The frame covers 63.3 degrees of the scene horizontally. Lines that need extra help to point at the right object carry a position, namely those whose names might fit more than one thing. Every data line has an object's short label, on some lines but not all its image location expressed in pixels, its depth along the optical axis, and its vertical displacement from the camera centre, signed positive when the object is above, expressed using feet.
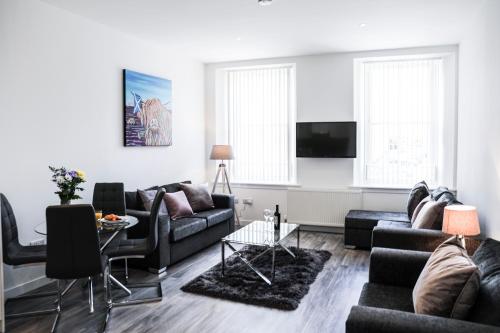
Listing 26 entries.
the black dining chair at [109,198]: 14.49 -1.64
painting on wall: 17.11 +1.93
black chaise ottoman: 17.56 -3.28
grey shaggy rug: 12.05 -4.27
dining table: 11.43 -2.12
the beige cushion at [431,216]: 13.25 -2.12
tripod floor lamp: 21.24 -0.10
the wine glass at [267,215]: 15.96 -2.49
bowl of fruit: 11.97 -1.95
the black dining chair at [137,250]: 11.51 -2.86
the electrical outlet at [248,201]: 22.70 -2.74
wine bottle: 15.17 -2.55
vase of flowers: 11.64 -0.87
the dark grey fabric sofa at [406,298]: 6.11 -2.60
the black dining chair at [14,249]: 10.92 -2.75
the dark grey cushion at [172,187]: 18.23 -1.60
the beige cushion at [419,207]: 15.17 -2.08
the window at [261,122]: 22.35 +1.69
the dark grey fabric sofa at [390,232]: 12.53 -2.86
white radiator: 20.51 -2.76
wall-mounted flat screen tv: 20.36 +0.64
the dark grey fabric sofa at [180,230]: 14.47 -3.06
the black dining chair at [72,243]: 9.64 -2.19
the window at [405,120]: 19.39 +1.57
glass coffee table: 13.48 -2.98
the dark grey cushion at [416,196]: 16.24 -1.78
